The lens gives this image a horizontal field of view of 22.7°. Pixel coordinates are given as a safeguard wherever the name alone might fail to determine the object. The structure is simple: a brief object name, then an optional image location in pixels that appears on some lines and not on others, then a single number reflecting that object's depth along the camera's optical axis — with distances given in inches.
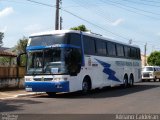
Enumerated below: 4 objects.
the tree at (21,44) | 2745.6
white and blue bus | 789.9
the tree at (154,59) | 3543.3
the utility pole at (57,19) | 1214.9
